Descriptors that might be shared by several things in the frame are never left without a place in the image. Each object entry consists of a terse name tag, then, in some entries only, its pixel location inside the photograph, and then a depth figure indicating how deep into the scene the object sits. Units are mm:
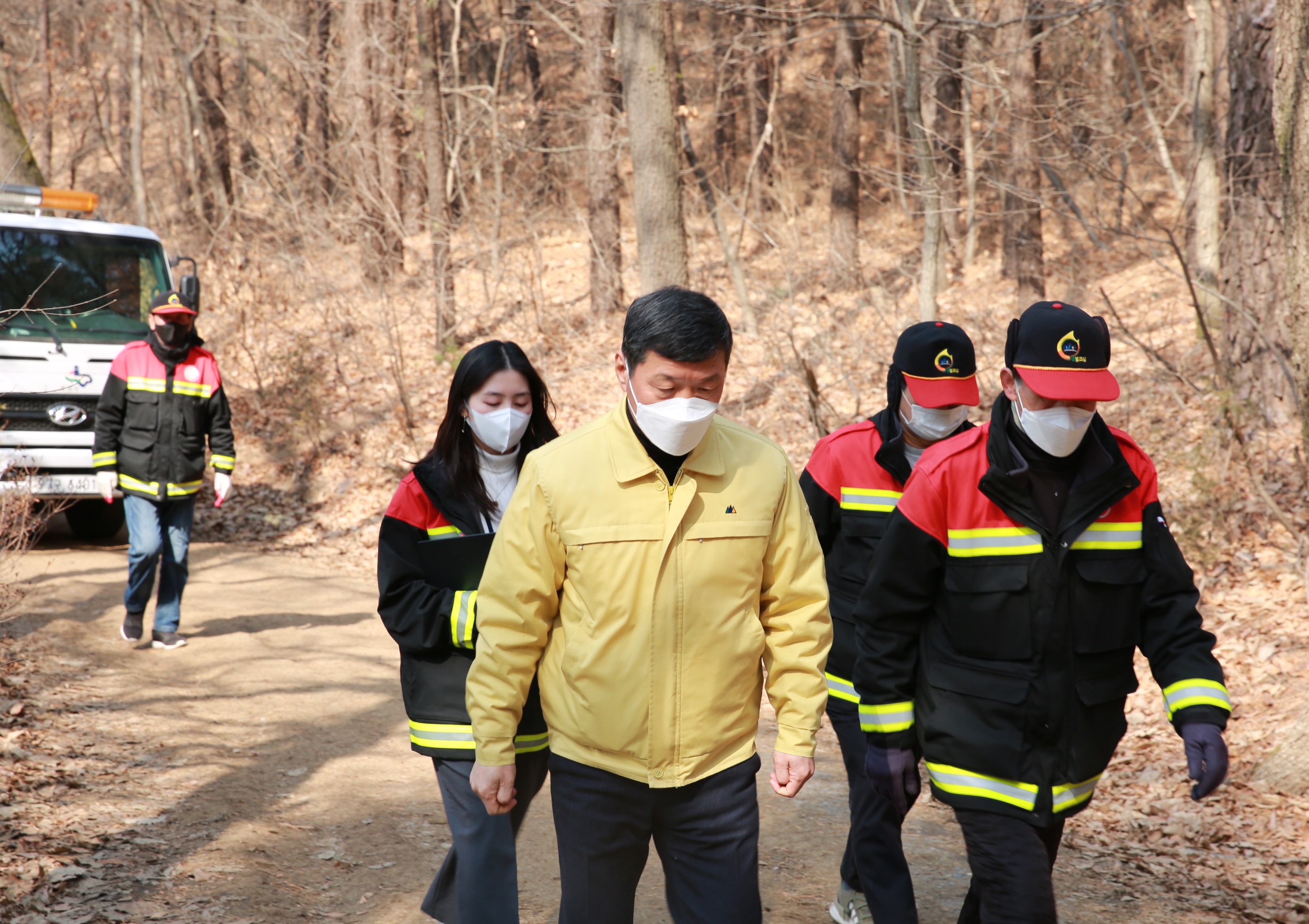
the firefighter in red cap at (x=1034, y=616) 2779
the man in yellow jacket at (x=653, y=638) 2578
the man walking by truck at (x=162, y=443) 7398
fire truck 9836
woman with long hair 3188
